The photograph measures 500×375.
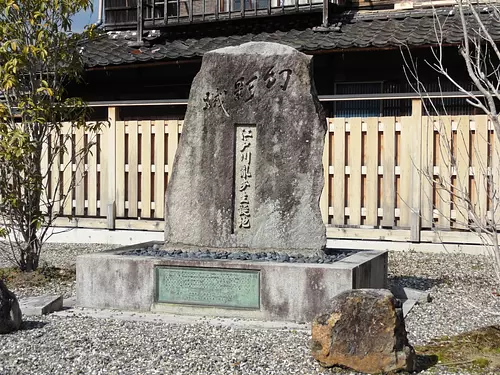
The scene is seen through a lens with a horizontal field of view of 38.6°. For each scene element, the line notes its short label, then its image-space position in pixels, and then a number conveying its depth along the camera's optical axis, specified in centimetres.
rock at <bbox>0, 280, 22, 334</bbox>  542
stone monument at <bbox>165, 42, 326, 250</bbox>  659
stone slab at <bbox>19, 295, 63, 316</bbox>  623
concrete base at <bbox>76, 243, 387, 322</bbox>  580
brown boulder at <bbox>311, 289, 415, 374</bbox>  441
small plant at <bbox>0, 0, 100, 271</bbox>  783
